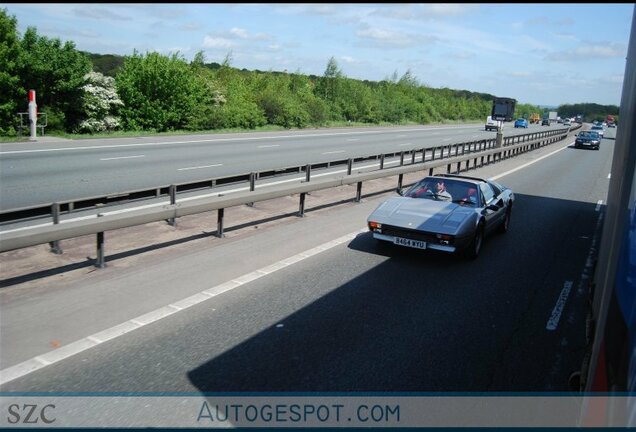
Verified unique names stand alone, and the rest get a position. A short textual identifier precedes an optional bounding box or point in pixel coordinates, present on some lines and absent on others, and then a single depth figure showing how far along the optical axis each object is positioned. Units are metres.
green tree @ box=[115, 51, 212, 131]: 34.88
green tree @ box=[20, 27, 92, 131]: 28.94
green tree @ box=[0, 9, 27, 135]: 27.50
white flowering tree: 31.38
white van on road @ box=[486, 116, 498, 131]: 72.06
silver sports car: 8.84
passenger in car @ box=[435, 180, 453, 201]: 10.23
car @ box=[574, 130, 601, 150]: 47.19
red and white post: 25.28
